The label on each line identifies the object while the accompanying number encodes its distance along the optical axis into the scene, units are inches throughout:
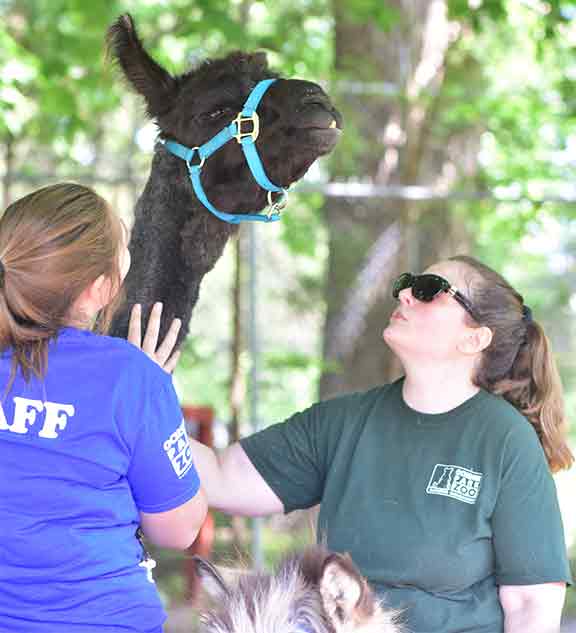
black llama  189.0
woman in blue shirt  144.6
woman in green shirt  190.1
